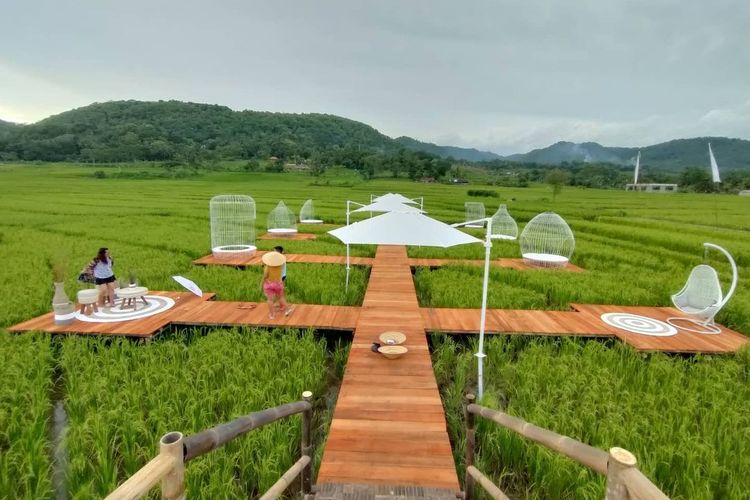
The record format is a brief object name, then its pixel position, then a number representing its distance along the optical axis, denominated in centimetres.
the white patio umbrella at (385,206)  1313
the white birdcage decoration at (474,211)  2141
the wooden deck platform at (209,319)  671
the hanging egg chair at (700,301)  748
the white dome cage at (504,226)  1844
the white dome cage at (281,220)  1923
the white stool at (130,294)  752
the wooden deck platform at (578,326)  677
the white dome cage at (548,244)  1252
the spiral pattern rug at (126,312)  720
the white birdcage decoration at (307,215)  2155
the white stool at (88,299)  712
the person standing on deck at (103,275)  748
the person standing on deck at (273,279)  742
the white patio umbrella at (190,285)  822
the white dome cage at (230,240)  1277
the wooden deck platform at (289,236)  1677
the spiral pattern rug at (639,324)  730
